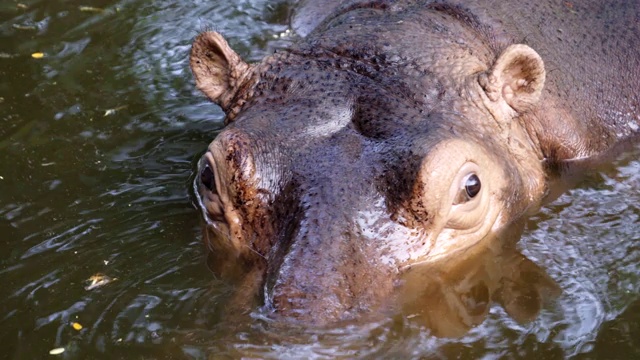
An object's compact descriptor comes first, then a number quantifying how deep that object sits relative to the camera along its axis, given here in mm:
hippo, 8781
